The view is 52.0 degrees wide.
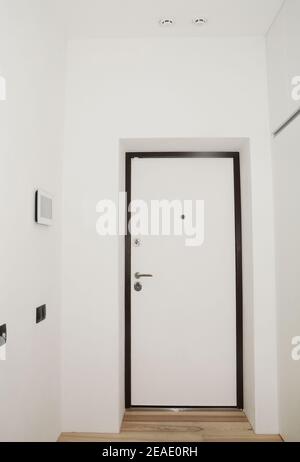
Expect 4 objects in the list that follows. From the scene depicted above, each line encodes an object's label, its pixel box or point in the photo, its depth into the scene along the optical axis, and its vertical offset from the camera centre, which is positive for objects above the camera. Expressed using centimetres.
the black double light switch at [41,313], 181 -40
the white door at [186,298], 260 -44
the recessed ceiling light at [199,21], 219 +162
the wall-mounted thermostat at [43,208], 177 +24
